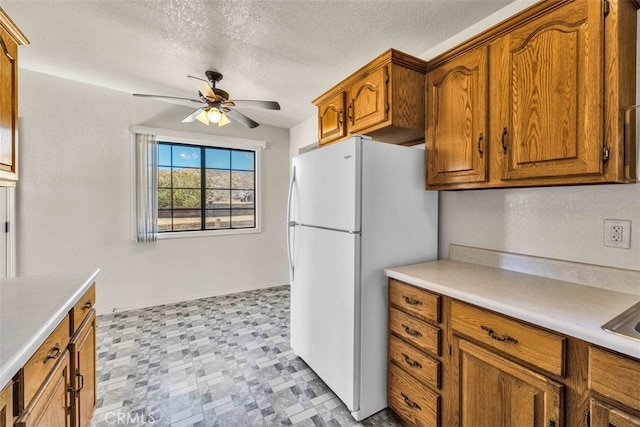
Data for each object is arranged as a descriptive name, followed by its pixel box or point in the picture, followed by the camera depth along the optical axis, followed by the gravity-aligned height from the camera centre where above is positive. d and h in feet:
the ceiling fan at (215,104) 7.76 +3.08
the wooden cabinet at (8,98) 4.23 +1.80
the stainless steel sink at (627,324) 2.82 -1.27
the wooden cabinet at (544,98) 3.60 +1.67
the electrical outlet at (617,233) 4.08 -0.38
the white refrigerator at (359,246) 5.30 -0.77
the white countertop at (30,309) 2.54 -1.24
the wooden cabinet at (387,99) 5.76 +2.43
